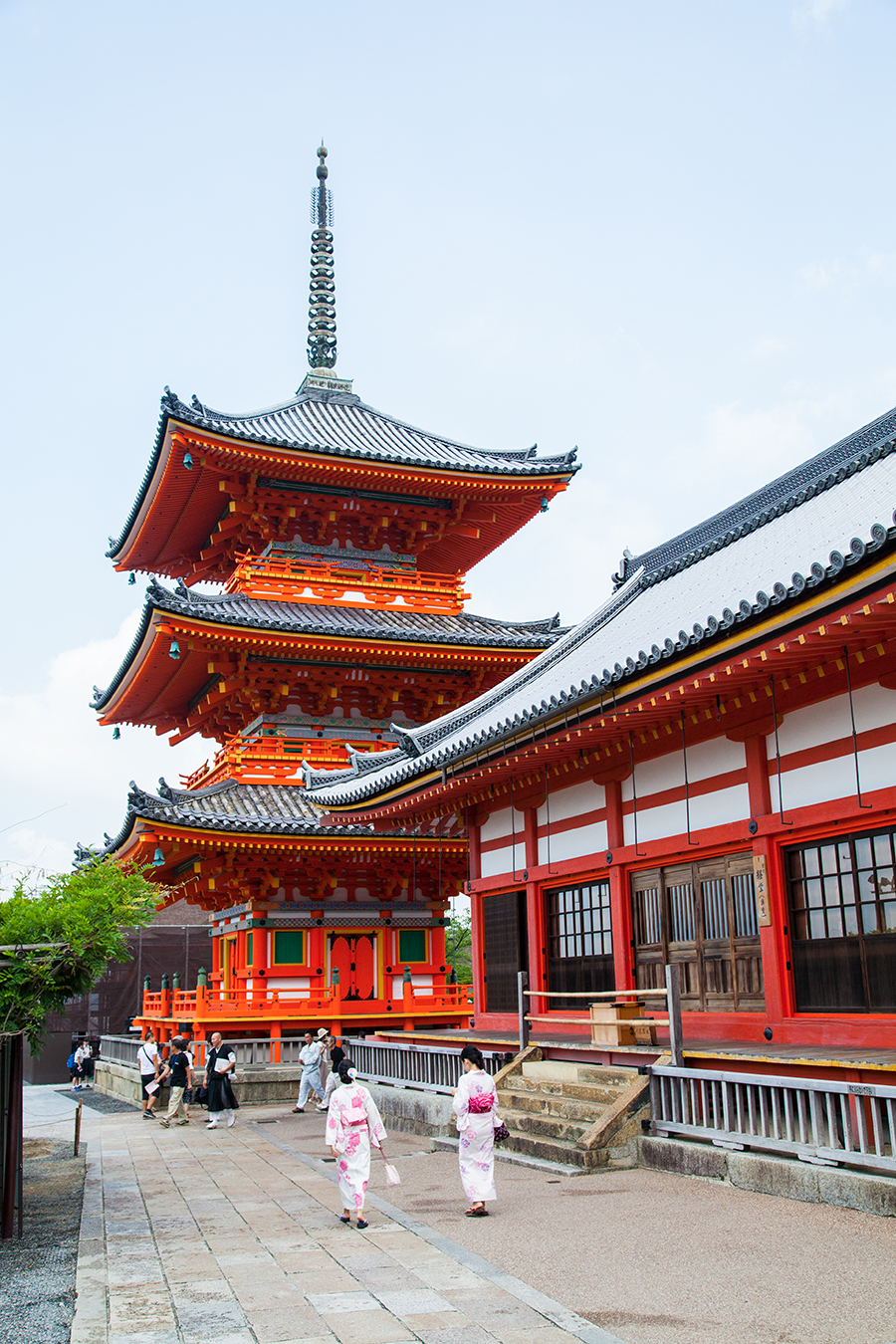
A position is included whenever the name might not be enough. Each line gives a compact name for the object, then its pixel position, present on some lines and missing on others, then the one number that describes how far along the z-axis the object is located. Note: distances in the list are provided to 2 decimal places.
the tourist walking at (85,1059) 30.70
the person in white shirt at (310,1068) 18.66
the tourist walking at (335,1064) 16.81
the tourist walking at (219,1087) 17.27
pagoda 22.00
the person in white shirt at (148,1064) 20.57
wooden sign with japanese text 11.41
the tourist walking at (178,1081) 18.06
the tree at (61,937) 9.47
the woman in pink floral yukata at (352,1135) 9.22
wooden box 12.23
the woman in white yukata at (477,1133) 9.16
